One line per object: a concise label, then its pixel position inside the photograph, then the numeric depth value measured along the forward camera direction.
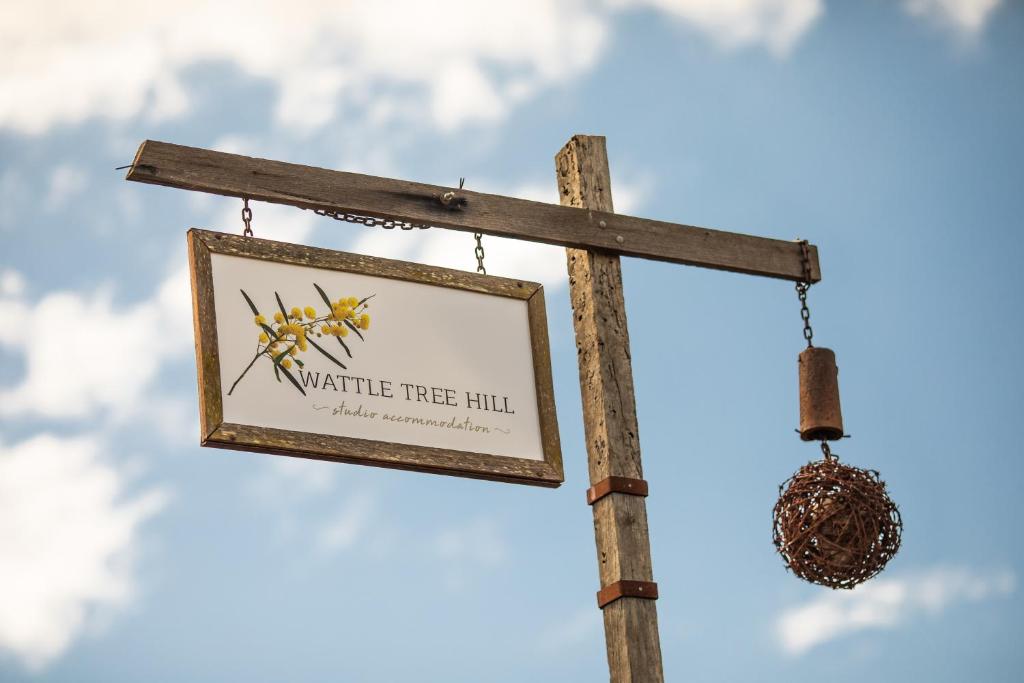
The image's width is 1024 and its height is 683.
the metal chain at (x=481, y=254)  11.31
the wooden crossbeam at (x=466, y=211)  10.47
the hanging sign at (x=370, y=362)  10.03
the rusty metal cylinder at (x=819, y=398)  11.71
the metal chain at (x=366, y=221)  10.93
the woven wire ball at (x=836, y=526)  11.20
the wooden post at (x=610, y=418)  10.64
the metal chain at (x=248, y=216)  10.46
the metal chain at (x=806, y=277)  12.56
